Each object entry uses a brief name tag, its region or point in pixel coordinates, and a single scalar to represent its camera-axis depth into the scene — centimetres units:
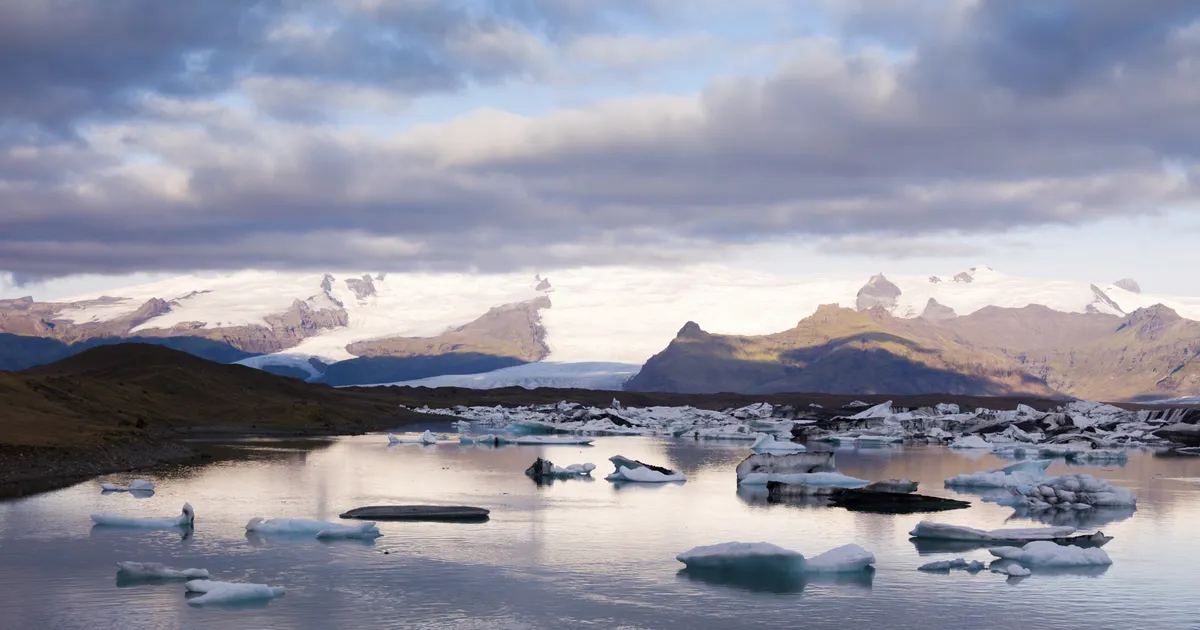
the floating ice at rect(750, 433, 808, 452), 4966
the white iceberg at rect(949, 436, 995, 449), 5972
